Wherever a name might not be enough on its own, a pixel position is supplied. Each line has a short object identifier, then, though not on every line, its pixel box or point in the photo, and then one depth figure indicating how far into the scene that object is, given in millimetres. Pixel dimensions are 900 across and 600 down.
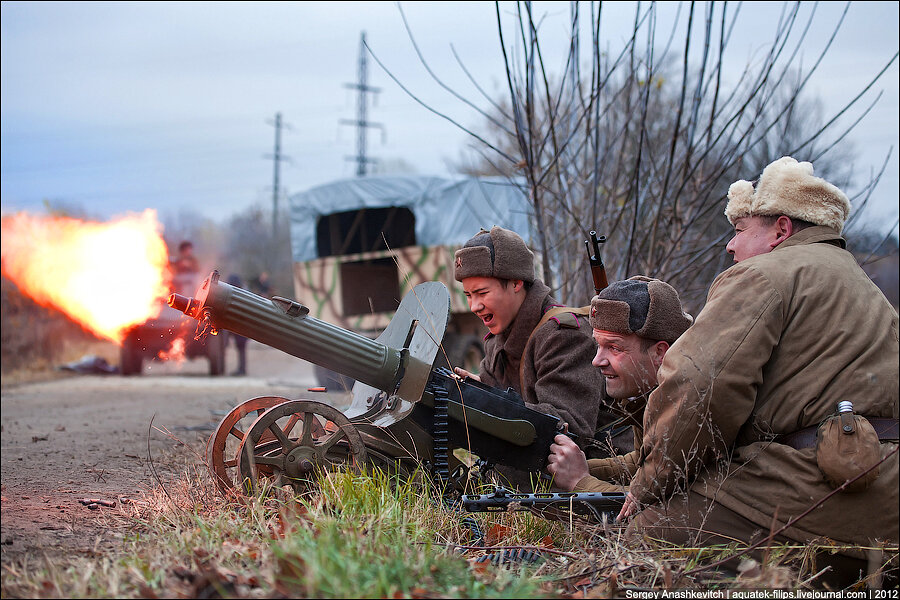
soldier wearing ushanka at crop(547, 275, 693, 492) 3633
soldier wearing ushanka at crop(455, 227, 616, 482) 4219
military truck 12305
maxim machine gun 3562
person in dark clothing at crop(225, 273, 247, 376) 15713
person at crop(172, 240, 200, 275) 14484
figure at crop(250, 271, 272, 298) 18750
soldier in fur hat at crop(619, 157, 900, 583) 2857
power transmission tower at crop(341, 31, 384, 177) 43719
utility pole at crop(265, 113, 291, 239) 46362
